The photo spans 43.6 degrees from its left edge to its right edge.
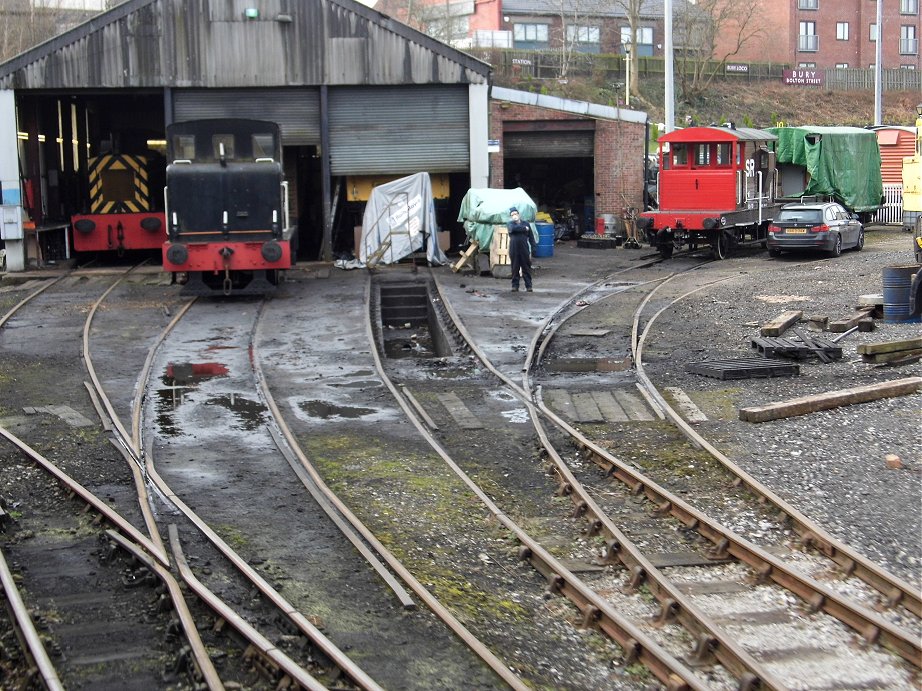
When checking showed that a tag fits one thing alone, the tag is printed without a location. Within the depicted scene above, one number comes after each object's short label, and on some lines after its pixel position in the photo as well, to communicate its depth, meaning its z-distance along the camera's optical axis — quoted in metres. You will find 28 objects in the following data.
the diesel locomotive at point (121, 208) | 27.42
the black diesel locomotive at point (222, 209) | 21.03
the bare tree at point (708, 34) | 58.28
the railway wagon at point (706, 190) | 29.22
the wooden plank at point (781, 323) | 16.69
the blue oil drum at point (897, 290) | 17.38
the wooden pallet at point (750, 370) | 14.34
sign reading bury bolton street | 63.75
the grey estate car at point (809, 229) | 27.52
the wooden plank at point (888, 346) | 14.65
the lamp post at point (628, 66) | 48.38
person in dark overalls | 22.44
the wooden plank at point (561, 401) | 12.93
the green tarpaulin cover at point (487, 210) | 25.41
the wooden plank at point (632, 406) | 12.61
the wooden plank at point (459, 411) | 12.48
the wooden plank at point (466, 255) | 25.59
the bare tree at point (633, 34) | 52.78
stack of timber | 14.64
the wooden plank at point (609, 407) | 12.61
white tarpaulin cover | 27.02
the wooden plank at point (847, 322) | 17.08
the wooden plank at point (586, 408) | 12.62
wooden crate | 24.97
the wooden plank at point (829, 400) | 12.03
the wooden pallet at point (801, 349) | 15.18
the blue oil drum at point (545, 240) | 29.64
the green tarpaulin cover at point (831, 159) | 34.12
